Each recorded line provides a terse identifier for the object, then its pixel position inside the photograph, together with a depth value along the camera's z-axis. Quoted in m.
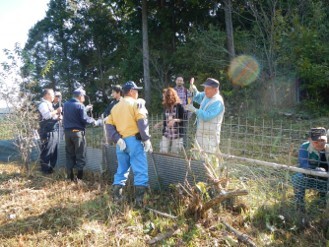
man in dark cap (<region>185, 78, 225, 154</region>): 4.10
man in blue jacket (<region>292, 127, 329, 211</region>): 3.40
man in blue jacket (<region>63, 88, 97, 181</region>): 5.01
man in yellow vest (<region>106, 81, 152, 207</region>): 4.01
